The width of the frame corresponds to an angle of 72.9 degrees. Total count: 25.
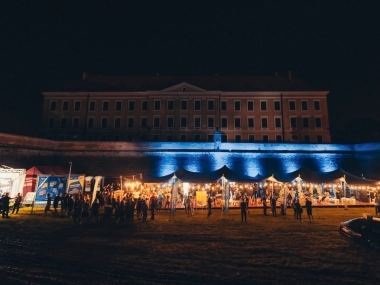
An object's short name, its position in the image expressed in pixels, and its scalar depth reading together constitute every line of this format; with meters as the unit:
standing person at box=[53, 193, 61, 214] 18.15
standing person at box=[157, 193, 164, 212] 21.72
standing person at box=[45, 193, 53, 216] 17.73
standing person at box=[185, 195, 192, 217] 18.60
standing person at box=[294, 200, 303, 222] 16.52
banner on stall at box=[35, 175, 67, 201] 20.58
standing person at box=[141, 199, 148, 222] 16.41
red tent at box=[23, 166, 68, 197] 21.09
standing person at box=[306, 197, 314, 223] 16.25
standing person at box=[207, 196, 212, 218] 18.09
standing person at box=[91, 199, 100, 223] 15.22
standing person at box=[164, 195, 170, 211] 22.20
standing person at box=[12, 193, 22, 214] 17.98
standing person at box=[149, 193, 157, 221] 17.22
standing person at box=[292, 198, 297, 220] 17.11
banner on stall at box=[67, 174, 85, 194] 21.02
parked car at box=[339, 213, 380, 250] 9.95
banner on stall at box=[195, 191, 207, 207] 22.09
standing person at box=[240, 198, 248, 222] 16.28
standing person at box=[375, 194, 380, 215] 18.27
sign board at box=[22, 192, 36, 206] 20.38
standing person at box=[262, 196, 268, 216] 18.94
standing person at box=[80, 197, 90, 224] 14.98
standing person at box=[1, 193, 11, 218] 16.64
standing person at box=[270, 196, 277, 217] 18.48
